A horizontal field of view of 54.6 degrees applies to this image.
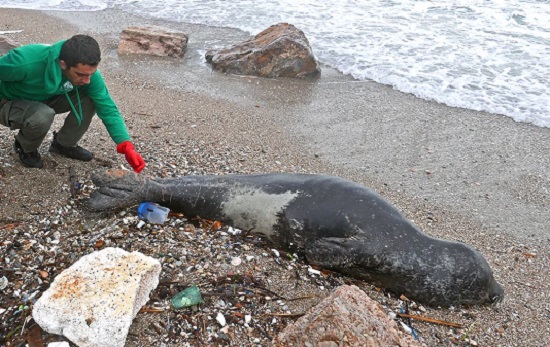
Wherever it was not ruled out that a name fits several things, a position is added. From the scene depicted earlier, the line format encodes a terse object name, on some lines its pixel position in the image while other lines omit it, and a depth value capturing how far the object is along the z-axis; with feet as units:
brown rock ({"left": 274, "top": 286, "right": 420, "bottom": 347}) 8.08
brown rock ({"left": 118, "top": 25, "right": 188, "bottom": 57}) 26.21
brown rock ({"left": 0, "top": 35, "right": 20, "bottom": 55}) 20.98
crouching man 12.36
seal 11.68
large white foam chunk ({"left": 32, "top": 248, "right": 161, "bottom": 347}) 8.53
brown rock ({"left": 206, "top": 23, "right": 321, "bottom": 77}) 24.53
